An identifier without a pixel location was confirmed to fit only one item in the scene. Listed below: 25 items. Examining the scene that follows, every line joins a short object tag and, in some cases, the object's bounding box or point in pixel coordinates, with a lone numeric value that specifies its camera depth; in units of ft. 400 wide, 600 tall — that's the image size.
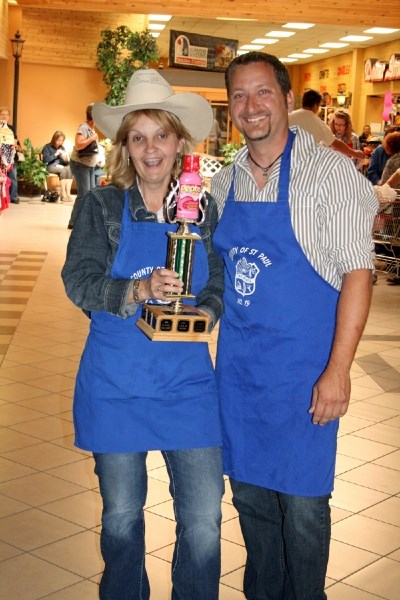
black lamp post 58.85
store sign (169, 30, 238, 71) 66.64
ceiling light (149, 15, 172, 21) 66.13
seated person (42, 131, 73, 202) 59.62
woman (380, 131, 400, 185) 33.58
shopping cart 29.81
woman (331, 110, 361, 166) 33.81
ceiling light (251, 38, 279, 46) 78.02
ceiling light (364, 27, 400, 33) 67.09
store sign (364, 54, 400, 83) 71.92
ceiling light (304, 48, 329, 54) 84.07
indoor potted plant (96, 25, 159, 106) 58.18
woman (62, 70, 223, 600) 7.38
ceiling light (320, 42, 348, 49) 78.67
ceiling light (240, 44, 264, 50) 83.95
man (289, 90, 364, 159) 22.53
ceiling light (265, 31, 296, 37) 71.87
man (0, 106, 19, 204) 55.52
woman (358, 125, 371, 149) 65.67
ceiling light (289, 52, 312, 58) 87.89
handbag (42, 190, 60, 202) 58.03
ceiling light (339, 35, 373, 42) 72.51
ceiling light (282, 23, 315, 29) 66.64
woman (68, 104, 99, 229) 38.06
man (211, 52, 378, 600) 7.54
